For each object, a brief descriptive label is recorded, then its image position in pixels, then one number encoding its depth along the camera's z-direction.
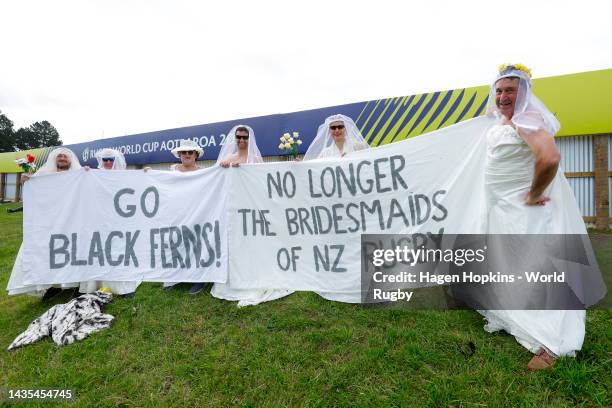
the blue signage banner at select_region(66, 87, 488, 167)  6.45
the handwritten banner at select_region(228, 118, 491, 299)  2.73
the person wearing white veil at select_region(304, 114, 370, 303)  3.68
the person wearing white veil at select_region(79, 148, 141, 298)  3.41
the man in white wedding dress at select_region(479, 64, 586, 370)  1.84
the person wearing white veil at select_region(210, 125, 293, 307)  3.13
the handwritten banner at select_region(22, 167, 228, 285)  3.34
